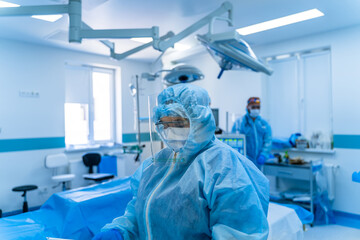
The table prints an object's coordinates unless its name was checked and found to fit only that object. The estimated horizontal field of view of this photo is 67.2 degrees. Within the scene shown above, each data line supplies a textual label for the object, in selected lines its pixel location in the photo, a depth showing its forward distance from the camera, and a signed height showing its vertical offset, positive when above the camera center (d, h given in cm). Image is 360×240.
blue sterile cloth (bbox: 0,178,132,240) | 158 -62
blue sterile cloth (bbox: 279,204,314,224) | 198 -73
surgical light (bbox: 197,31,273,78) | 193 +52
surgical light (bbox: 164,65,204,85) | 275 +45
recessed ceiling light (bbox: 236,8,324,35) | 277 +105
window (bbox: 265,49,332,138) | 348 +30
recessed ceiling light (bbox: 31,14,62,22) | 275 +106
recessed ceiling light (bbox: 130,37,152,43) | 362 +105
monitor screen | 252 -22
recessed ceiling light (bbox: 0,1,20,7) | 239 +105
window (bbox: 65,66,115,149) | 423 +21
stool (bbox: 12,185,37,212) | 318 -80
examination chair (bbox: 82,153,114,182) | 371 -68
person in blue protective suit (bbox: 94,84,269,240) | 80 -23
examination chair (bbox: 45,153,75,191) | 359 -62
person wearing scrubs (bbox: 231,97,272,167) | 320 -20
